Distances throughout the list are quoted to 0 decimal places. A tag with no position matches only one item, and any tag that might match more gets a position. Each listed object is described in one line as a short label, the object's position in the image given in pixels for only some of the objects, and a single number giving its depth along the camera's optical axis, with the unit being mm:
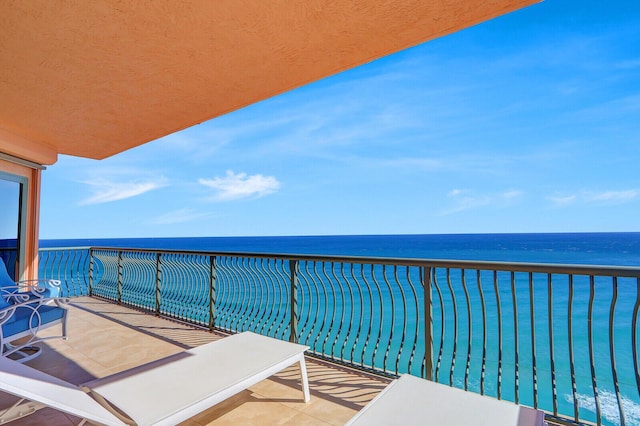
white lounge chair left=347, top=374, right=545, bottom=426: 1441
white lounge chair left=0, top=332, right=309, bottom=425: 1451
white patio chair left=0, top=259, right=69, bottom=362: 2785
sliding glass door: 4719
